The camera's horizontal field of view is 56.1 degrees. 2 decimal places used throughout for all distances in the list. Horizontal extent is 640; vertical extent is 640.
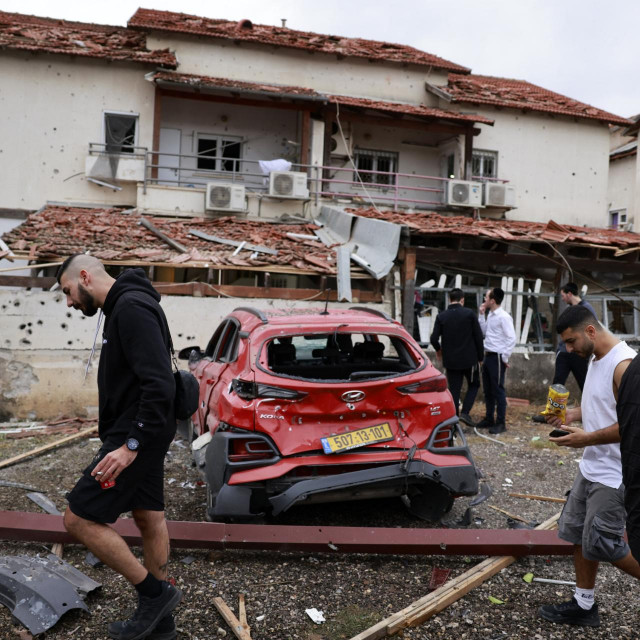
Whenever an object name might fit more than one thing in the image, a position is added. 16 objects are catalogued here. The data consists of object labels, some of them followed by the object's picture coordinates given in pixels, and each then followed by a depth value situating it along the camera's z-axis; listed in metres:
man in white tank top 3.14
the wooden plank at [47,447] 6.80
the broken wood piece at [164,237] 11.15
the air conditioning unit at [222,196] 14.22
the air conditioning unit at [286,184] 14.67
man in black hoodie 2.84
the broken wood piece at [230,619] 3.18
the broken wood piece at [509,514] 5.26
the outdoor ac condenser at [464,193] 16.06
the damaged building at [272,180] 10.48
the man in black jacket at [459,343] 8.45
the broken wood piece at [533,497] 5.82
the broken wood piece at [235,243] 11.44
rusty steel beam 4.21
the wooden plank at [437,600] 3.22
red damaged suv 4.27
